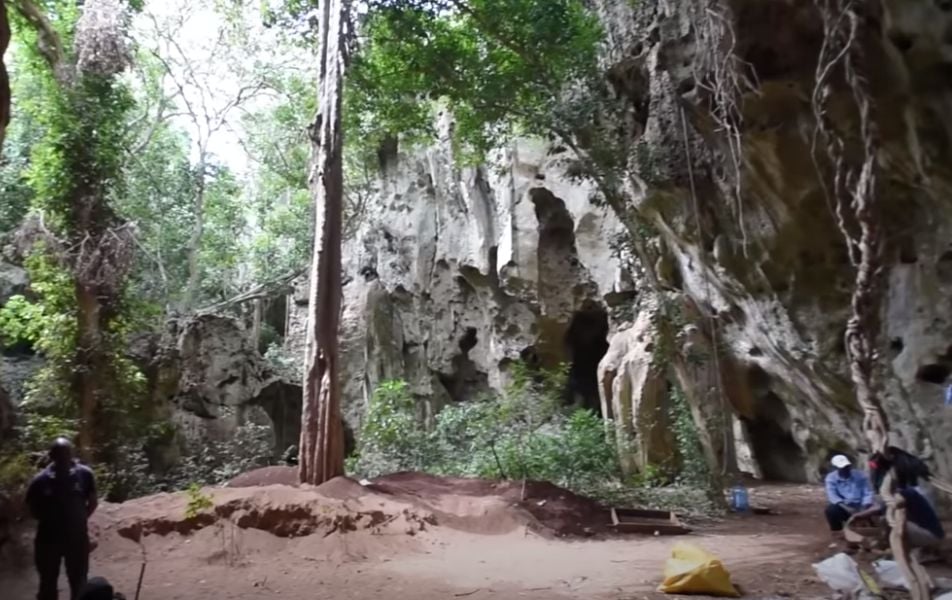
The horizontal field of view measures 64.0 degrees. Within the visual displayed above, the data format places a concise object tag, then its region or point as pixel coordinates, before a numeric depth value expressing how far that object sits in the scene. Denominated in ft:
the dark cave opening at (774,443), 50.03
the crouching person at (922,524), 19.39
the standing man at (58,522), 17.56
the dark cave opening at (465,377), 74.13
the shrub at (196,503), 26.14
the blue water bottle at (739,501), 34.71
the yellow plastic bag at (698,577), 18.08
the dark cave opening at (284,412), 62.75
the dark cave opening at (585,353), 69.82
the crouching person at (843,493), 25.05
